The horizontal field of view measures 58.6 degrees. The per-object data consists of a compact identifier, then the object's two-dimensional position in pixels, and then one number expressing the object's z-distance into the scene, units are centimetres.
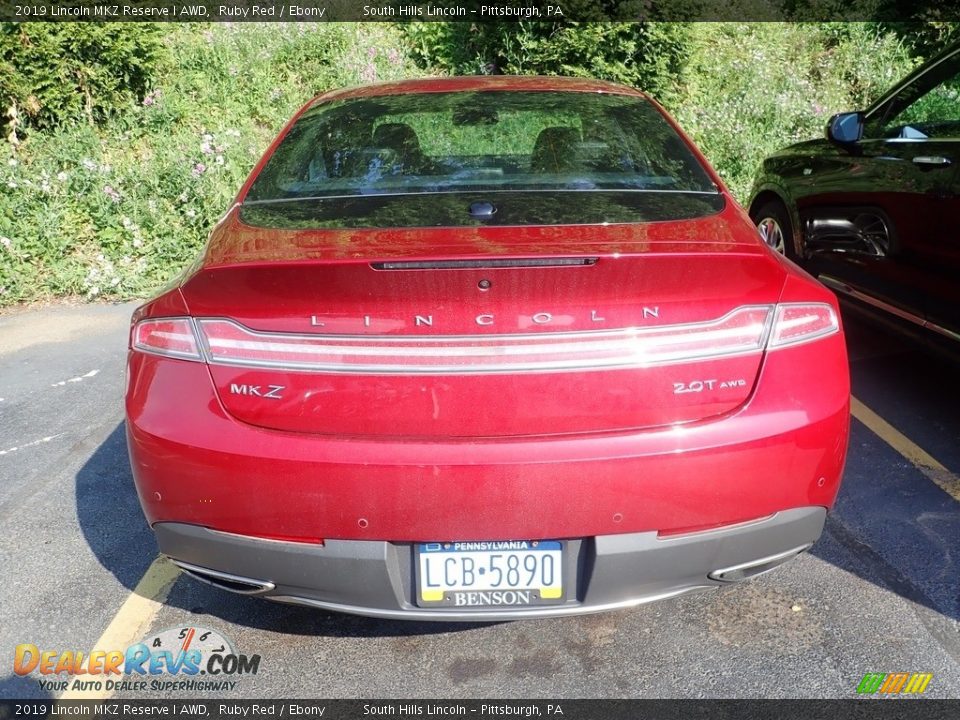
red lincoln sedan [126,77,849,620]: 193
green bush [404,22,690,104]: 906
